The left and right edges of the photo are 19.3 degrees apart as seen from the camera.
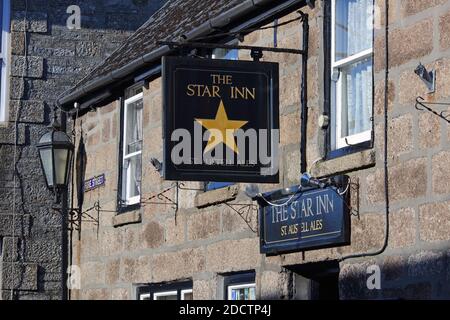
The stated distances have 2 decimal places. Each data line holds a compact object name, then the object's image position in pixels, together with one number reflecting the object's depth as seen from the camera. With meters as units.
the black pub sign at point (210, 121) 11.09
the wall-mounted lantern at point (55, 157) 15.62
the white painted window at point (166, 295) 13.85
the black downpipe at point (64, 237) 16.59
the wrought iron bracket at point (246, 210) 12.18
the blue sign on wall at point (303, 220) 10.68
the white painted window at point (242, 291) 12.34
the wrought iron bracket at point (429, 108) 9.60
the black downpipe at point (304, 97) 11.46
